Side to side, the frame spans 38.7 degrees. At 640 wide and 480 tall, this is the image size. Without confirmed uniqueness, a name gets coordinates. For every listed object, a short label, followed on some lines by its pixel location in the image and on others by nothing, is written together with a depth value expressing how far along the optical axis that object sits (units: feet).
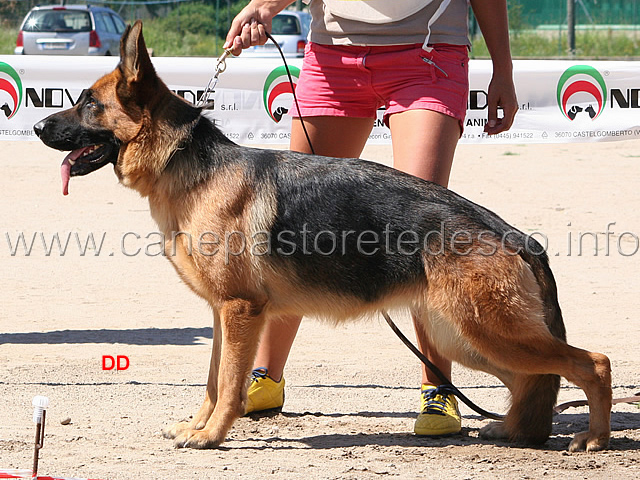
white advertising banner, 25.39
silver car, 78.69
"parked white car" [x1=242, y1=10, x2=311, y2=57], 85.65
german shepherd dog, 13.64
